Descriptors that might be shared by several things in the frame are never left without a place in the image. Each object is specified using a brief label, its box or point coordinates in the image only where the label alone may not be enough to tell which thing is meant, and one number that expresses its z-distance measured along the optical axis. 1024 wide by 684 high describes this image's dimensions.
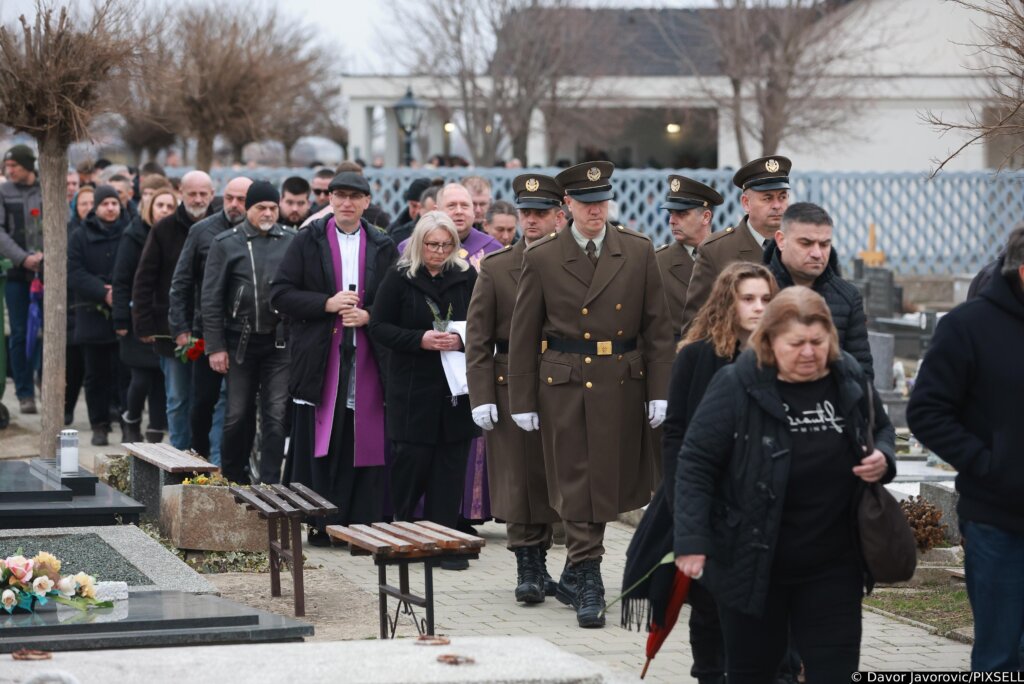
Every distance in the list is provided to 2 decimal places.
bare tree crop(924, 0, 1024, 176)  11.69
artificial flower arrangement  10.69
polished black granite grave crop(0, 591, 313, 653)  10.16
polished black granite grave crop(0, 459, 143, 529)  14.28
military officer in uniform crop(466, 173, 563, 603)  13.18
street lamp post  41.19
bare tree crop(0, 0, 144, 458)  16.32
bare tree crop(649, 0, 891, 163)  51.67
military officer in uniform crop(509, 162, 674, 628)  12.50
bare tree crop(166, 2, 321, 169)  41.96
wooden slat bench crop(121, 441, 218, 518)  14.74
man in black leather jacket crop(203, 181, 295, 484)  16.84
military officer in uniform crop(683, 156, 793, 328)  12.17
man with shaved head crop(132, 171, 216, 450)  19.30
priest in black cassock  15.34
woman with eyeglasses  14.59
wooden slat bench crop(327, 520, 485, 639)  10.78
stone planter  14.24
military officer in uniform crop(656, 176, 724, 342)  14.37
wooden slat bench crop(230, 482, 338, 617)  12.29
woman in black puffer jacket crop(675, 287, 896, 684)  8.04
